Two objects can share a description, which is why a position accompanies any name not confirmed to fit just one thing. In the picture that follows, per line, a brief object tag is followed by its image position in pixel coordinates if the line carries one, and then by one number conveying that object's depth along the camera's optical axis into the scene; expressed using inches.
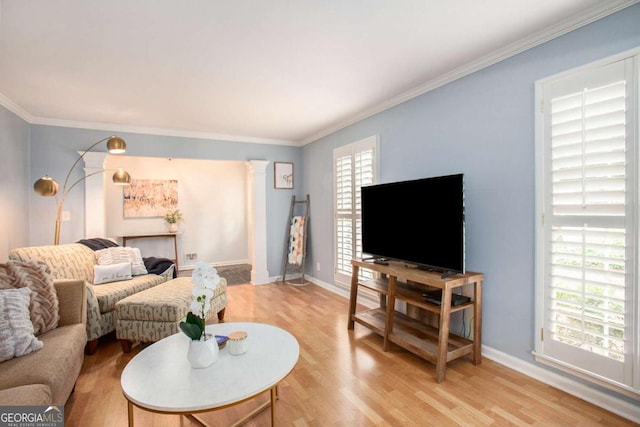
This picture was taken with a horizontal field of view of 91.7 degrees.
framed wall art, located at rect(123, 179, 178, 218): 231.1
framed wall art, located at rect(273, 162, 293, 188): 202.5
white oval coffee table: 51.0
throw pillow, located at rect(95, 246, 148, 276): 130.2
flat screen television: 89.3
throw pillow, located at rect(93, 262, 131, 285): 122.8
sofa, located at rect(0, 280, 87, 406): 53.2
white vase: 60.8
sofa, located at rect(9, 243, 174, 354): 103.0
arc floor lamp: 112.9
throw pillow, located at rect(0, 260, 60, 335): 73.9
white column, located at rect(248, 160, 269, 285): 196.1
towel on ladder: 195.3
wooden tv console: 85.5
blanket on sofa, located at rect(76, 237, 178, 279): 139.3
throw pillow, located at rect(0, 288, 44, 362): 62.5
